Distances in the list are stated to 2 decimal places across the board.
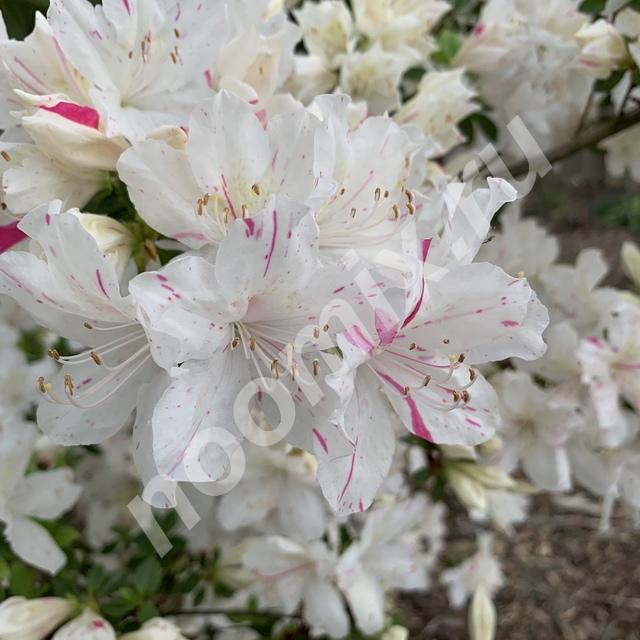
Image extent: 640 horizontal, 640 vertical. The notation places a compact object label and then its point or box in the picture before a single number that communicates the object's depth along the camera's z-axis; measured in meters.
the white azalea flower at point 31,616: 0.23
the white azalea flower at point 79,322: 0.16
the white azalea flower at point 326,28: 0.28
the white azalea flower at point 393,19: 0.28
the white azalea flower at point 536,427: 0.30
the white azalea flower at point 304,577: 0.32
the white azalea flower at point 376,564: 0.32
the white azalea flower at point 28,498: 0.26
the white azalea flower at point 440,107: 0.26
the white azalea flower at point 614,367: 0.29
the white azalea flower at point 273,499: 0.31
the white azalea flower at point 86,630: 0.23
